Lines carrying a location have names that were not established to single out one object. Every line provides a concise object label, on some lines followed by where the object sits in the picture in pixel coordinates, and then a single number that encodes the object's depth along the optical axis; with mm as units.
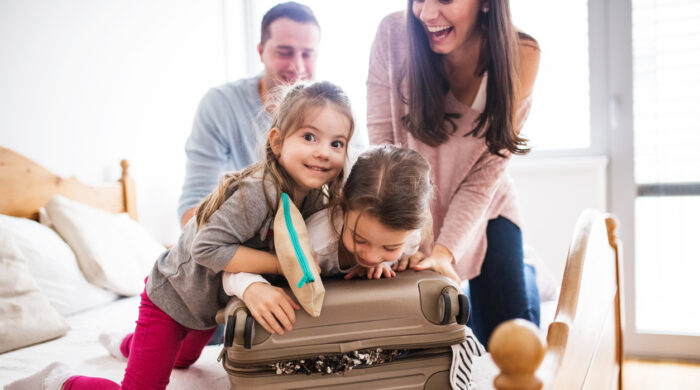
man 1700
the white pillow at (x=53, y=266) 1667
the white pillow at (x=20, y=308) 1397
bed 536
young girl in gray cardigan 963
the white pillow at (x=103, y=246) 1860
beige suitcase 836
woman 1284
